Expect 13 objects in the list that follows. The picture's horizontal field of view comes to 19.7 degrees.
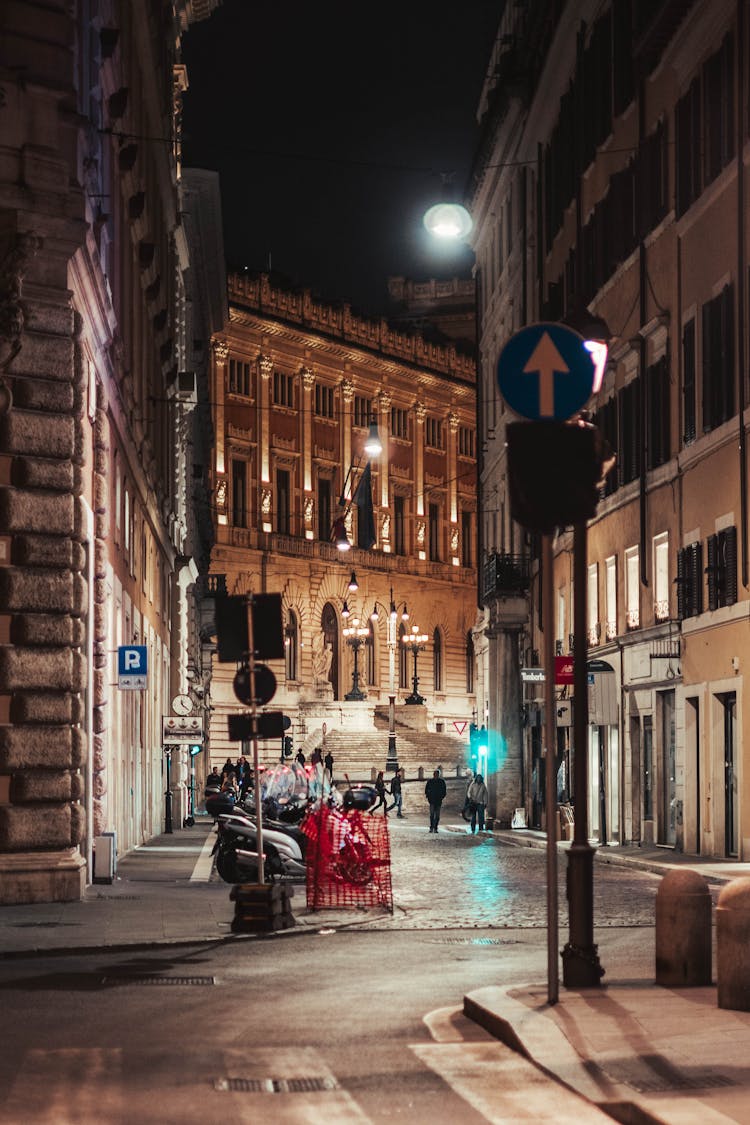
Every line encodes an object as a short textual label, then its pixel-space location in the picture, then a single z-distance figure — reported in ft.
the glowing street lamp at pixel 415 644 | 323.98
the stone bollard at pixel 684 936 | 42.70
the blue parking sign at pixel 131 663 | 91.77
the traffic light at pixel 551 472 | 40.37
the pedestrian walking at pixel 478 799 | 167.84
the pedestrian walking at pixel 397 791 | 217.97
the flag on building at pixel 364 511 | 240.53
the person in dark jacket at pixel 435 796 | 168.66
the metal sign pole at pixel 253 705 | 64.38
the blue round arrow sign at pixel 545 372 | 40.29
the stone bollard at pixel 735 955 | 38.22
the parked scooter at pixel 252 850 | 86.99
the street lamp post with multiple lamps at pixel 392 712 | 273.13
